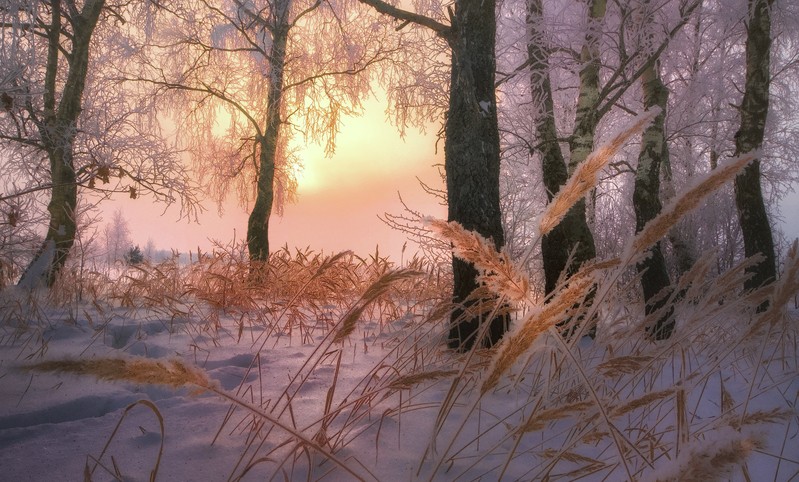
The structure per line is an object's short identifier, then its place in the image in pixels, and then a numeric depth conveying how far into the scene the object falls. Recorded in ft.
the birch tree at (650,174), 17.29
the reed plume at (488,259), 2.82
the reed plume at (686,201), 2.85
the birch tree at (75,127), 20.24
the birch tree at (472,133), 11.26
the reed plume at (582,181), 3.06
